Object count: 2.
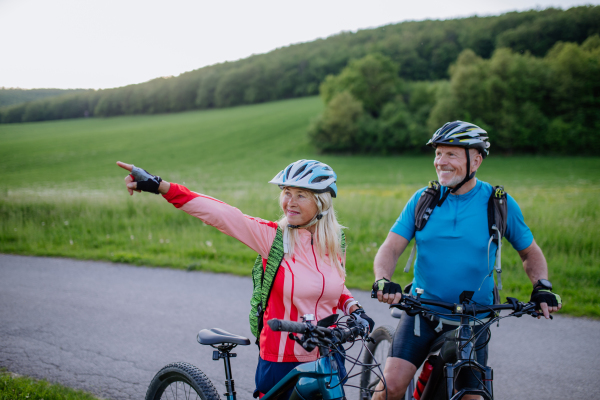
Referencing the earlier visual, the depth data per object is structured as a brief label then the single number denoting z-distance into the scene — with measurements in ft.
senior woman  7.47
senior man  8.38
